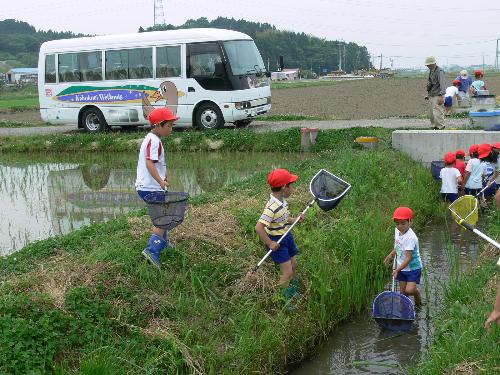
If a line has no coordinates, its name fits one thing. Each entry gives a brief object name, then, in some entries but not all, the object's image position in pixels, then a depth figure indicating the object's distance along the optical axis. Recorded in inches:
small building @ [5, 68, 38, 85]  2847.0
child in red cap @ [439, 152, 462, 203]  378.0
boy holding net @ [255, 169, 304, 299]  216.4
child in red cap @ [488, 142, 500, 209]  368.1
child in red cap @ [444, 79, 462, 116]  668.1
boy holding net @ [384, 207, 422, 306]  238.2
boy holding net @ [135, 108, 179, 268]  225.3
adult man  521.0
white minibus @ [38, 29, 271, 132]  639.8
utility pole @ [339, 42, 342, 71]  4037.4
